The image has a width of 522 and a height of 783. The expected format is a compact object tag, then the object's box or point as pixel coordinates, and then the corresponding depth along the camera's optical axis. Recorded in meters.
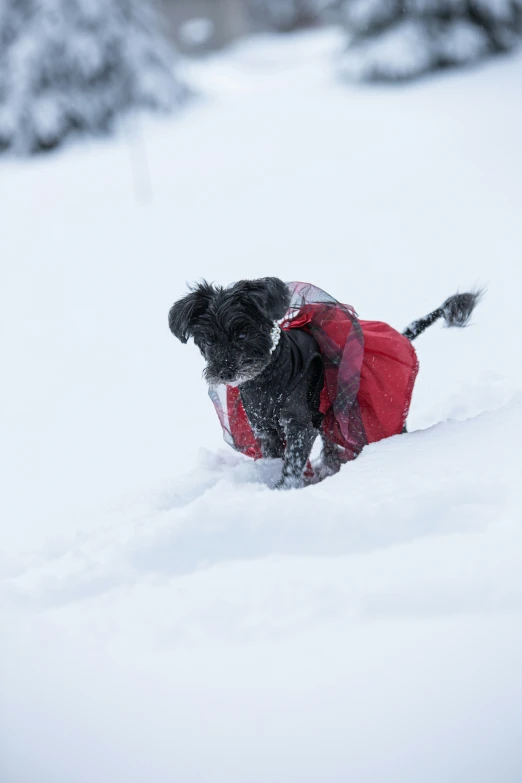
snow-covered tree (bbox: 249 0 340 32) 24.27
